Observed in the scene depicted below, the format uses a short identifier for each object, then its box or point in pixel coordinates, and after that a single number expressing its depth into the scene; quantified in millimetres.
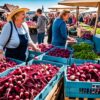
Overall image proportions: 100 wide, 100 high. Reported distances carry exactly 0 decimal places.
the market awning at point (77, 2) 3666
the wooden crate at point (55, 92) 1678
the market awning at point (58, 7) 9817
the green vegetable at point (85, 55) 2682
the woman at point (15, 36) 2210
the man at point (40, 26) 5551
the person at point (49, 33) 4453
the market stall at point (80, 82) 1725
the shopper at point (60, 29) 3170
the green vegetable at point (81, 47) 3287
